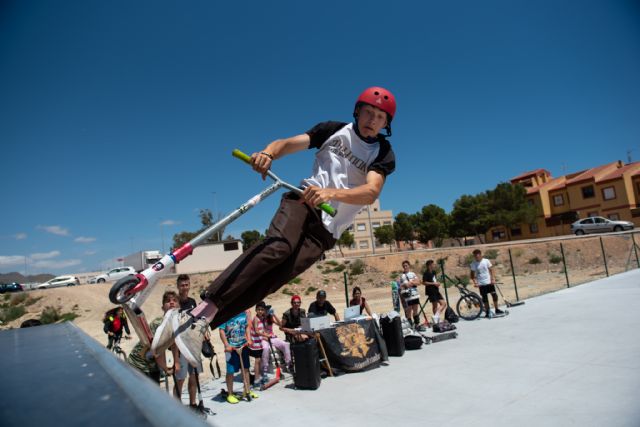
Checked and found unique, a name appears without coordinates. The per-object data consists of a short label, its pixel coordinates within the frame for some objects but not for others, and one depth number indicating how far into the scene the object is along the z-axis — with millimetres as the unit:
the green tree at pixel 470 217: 55725
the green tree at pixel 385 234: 69812
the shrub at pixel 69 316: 27533
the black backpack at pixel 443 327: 10203
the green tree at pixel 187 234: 72938
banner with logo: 7770
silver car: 37253
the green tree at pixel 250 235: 68550
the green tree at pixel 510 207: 53625
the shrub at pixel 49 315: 26883
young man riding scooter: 3020
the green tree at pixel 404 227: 64312
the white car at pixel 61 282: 46622
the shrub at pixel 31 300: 33081
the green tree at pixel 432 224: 60312
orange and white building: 46219
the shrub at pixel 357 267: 38481
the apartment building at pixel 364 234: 80812
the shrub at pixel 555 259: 31822
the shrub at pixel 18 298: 33438
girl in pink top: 7994
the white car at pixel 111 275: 45156
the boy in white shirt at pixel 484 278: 11969
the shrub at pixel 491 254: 36188
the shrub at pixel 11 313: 28130
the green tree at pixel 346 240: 71025
